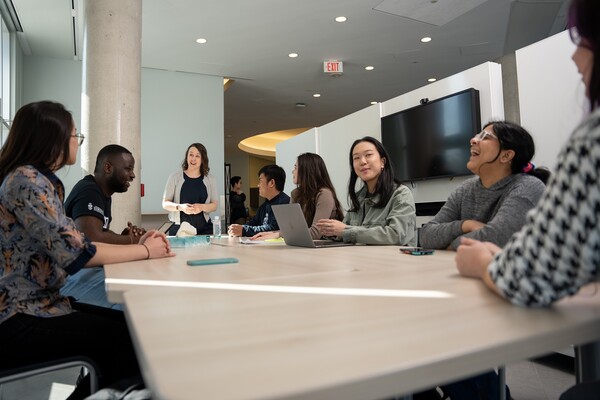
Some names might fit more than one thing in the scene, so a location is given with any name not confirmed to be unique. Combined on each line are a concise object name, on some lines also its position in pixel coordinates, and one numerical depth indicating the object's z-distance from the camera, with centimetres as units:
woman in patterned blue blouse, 111
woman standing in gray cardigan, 352
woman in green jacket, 194
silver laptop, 185
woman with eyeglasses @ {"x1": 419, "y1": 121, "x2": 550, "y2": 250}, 152
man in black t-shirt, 174
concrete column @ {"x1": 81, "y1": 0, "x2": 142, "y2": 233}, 348
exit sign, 597
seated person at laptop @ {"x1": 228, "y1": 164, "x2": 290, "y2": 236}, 324
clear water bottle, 292
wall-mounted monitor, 360
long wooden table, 40
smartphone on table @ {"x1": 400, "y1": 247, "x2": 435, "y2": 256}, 147
